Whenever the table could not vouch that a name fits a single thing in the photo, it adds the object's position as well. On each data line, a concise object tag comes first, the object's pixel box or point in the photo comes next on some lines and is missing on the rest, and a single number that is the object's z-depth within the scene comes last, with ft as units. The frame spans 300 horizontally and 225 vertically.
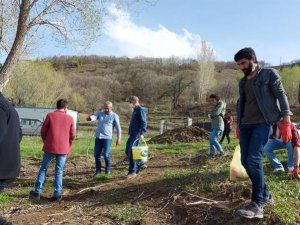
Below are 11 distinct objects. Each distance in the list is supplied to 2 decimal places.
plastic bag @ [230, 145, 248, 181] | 12.57
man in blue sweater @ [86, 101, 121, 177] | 18.59
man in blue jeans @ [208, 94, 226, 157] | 21.56
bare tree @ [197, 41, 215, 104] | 177.35
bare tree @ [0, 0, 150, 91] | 20.81
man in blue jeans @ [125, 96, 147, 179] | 16.94
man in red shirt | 14.46
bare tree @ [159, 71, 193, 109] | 175.34
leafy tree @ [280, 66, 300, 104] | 144.67
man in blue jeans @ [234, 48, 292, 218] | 9.71
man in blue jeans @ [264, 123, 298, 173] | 13.47
